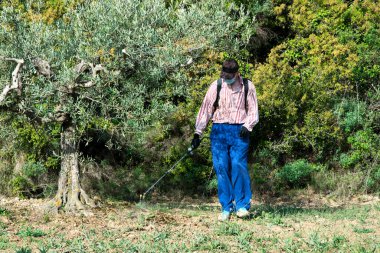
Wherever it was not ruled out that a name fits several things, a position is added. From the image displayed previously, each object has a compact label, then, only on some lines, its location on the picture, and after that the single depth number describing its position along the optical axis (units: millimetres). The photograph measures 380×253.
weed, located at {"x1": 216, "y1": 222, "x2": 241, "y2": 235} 7480
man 8438
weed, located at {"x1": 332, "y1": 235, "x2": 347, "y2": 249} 7068
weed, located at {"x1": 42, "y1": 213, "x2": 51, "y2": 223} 8911
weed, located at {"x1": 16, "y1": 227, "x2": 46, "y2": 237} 7621
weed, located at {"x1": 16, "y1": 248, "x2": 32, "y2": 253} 6607
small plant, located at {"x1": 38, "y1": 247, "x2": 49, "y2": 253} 6584
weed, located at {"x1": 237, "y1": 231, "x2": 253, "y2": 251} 6938
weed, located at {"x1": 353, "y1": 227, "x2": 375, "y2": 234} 7977
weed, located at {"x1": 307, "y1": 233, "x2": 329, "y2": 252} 6922
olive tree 9195
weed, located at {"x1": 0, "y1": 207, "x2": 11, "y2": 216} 9291
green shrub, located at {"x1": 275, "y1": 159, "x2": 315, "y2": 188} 15258
